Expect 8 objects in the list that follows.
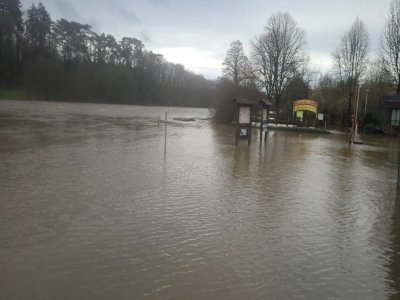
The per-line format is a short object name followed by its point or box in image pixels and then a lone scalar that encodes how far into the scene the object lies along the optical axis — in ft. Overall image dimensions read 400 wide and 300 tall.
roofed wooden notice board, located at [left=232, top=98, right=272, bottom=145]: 79.10
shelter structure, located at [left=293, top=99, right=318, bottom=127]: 135.64
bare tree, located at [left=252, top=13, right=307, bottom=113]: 169.48
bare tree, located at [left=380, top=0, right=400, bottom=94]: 139.13
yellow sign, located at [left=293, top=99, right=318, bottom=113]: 135.44
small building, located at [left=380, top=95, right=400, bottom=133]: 131.75
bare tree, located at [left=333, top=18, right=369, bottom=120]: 160.56
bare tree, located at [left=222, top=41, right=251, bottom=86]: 164.35
